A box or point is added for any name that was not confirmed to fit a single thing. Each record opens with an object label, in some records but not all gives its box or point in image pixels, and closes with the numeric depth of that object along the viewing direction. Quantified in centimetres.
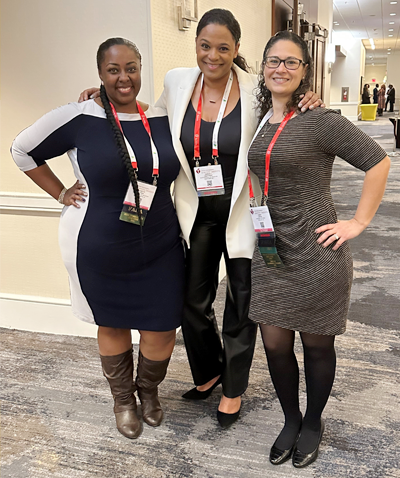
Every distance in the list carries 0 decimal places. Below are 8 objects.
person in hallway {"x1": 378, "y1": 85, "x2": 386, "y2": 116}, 2503
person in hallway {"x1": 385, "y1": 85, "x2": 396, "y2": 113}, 2522
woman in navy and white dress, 171
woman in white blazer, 173
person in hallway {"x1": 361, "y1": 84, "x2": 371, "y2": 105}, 2156
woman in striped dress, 152
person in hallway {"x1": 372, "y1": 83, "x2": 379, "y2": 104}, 2674
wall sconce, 275
